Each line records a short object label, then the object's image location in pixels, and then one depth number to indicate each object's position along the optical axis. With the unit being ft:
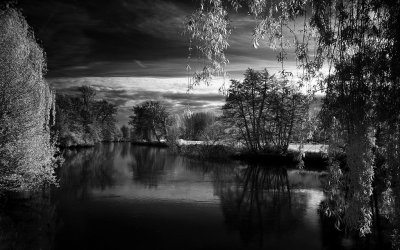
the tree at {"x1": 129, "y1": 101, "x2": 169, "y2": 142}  283.38
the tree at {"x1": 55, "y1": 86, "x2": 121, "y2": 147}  203.90
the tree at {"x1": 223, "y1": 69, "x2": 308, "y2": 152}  143.23
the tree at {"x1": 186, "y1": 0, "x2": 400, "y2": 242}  17.24
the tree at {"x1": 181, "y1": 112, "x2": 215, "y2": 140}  307.17
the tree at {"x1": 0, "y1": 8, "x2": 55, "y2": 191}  48.16
